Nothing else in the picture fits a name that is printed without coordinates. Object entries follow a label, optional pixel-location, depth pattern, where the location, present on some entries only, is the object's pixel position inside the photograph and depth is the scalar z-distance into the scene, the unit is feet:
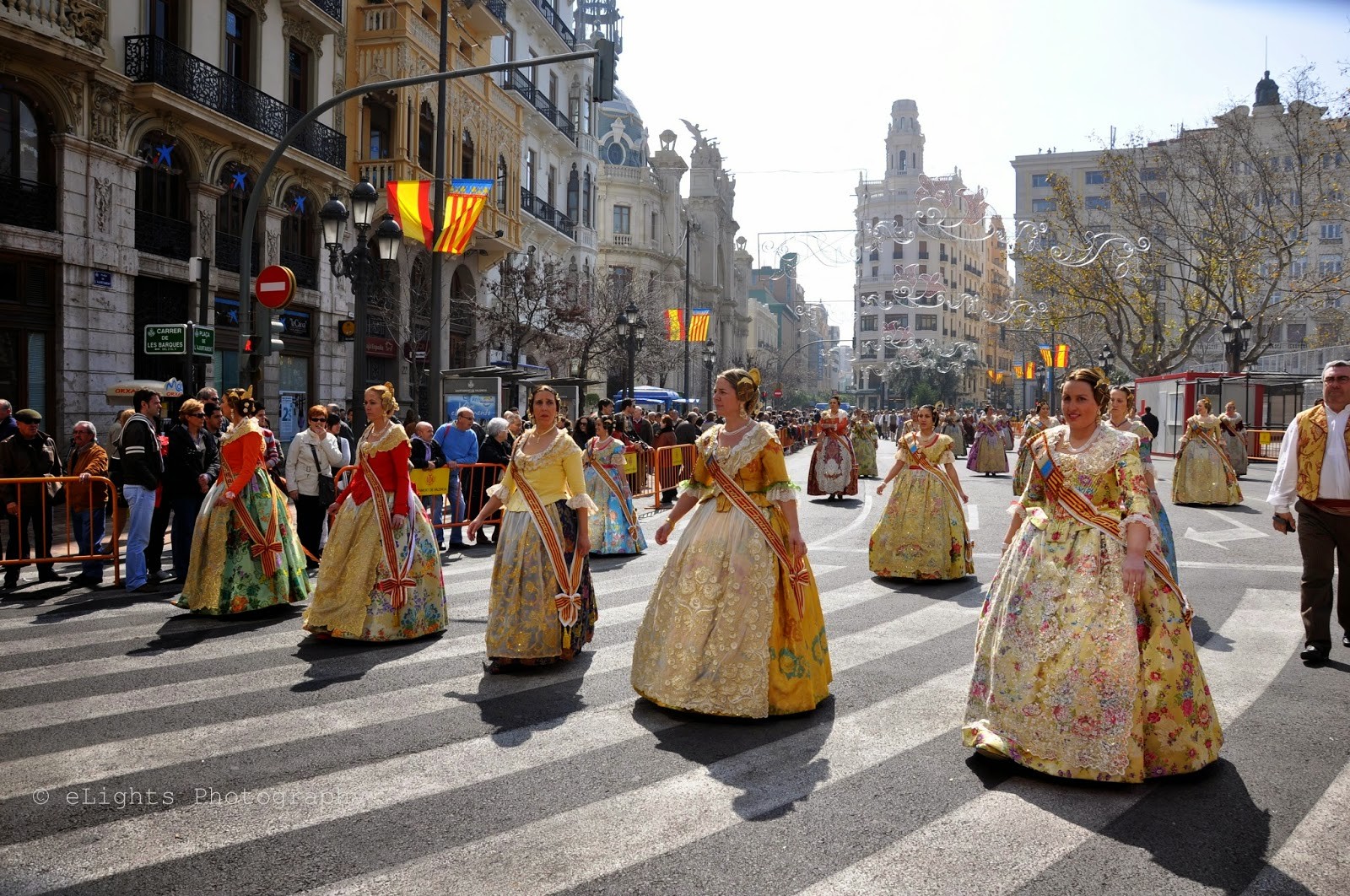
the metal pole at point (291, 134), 42.06
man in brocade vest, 23.25
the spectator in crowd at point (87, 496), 33.35
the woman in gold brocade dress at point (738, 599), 18.54
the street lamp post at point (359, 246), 47.19
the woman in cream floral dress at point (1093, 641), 14.92
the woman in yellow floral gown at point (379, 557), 24.86
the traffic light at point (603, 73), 43.54
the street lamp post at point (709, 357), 151.64
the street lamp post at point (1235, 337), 103.96
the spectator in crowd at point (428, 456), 42.75
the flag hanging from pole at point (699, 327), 147.64
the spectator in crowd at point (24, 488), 32.78
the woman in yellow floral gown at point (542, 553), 22.36
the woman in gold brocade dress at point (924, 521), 34.01
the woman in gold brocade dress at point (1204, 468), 59.47
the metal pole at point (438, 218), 54.13
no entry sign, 43.32
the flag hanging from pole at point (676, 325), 134.42
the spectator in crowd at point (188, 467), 32.27
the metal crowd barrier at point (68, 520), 32.71
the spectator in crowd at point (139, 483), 31.99
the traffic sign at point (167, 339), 42.09
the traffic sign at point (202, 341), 42.14
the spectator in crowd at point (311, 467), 33.78
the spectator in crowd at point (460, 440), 46.73
